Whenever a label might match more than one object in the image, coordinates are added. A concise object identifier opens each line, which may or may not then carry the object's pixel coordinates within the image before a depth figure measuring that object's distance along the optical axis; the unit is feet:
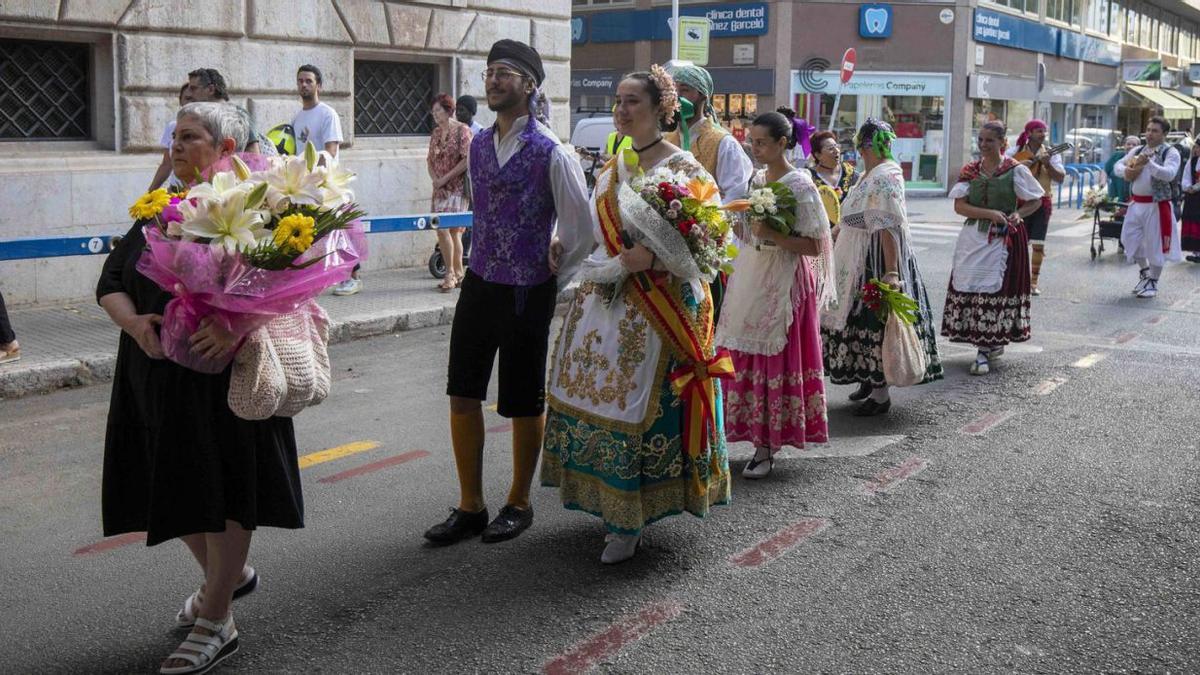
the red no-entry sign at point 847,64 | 80.84
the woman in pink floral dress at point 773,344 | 19.95
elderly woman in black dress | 12.03
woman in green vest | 29.81
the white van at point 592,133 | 78.12
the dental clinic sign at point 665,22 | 105.70
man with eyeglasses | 15.98
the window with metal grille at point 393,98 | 44.75
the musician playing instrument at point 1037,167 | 41.14
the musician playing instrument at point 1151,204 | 45.32
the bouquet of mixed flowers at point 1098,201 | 57.47
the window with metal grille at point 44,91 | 33.86
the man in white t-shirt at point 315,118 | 37.29
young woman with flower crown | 15.38
